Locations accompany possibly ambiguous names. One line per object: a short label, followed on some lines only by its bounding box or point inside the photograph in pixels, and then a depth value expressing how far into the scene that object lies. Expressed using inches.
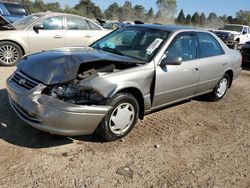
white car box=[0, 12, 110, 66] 221.3
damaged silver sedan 102.5
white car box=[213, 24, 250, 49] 528.0
